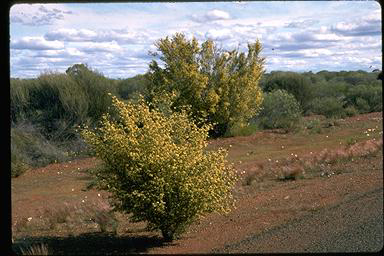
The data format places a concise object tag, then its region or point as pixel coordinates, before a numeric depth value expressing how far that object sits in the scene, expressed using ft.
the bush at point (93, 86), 87.81
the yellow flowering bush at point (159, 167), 29.50
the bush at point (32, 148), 69.31
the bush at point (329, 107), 125.08
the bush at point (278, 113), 111.34
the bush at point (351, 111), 124.47
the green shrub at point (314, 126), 104.45
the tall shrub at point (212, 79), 87.97
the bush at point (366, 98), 124.98
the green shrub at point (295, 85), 135.33
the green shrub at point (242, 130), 96.78
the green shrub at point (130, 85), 95.93
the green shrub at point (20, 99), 79.89
